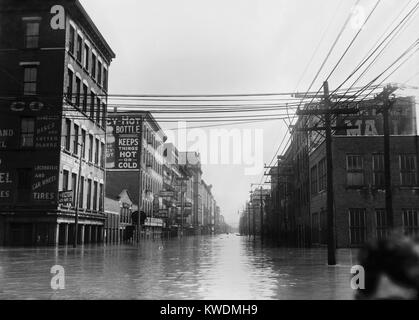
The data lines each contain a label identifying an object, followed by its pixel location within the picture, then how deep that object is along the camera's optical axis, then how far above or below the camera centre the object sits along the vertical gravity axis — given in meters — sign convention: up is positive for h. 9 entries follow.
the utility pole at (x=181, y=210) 98.67 +2.81
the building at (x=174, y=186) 90.25 +7.60
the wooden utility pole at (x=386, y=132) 20.22 +3.79
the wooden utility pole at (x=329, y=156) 19.75 +2.73
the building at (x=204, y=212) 165.25 +4.34
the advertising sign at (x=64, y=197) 34.75 +1.87
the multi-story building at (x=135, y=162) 60.53 +8.18
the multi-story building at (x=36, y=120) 35.62 +7.72
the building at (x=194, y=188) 133.50 +10.00
